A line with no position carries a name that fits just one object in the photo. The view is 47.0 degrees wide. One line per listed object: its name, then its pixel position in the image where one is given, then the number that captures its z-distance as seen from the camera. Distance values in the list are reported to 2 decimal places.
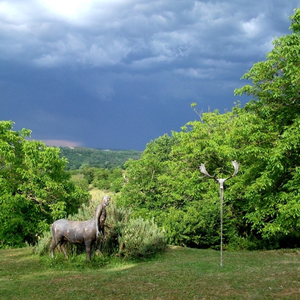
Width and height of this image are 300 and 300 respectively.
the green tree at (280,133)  15.97
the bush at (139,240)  14.87
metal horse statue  13.79
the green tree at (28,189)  24.72
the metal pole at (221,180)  12.73
